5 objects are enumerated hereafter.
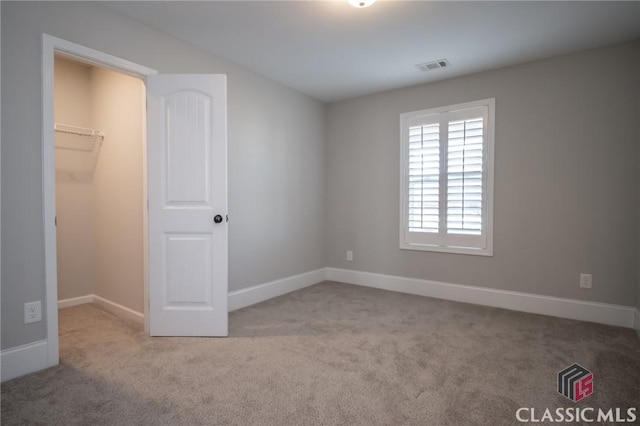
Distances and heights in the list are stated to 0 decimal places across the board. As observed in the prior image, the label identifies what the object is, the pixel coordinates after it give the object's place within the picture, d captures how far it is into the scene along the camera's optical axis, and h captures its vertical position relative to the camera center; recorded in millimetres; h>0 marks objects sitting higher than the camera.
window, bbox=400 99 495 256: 3654 +316
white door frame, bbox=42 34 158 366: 2225 +132
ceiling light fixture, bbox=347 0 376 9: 2338 +1405
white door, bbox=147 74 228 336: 2783 +9
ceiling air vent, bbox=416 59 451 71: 3412 +1442
